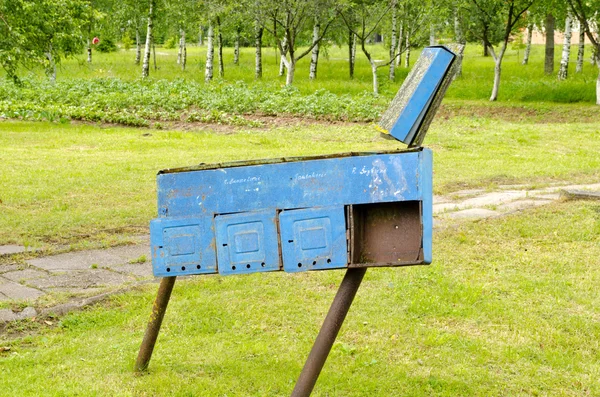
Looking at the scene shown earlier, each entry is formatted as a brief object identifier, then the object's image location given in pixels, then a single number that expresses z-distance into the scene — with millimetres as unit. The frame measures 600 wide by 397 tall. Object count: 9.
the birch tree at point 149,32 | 33250
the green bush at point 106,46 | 49900
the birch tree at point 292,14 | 28984
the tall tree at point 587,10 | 25250
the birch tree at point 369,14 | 30362
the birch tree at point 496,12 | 26891
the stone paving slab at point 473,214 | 9008
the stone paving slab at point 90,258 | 7227
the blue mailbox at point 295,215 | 3646
